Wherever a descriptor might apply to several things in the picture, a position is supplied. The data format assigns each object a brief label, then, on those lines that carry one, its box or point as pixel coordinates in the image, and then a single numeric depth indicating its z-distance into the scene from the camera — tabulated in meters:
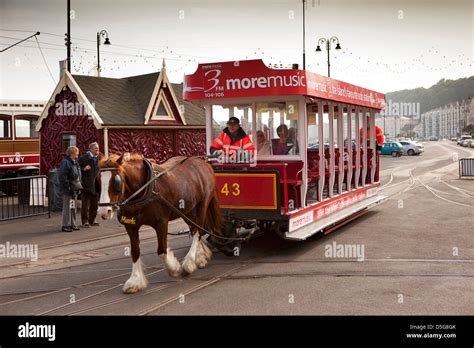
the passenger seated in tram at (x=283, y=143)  10.00
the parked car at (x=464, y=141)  76.81
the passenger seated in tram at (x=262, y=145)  10.34
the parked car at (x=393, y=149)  49.03
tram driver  9.32
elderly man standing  13.17
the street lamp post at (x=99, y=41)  24.66
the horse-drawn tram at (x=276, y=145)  8.93
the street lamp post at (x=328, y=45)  35.16
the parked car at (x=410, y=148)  51.44
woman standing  12.35
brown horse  6.59
